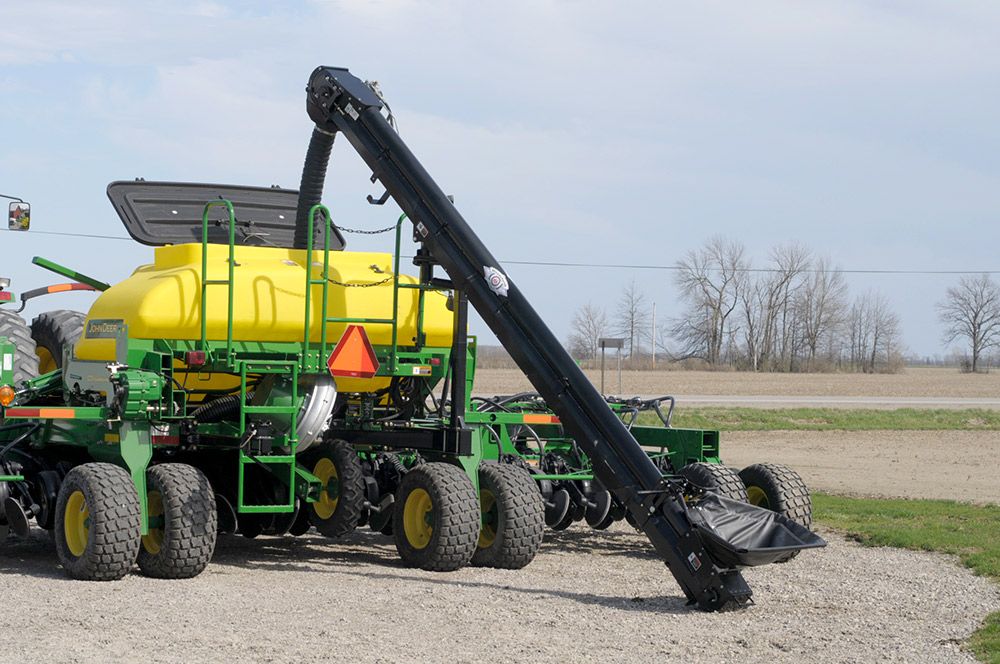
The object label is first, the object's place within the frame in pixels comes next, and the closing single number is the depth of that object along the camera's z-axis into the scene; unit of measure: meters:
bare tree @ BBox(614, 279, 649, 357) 95.82
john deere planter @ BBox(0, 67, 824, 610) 9.92
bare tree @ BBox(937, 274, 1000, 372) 106.94
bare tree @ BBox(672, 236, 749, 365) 89.38
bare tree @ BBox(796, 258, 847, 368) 95.31
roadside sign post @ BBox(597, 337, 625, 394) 27.42
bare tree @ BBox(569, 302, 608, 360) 88.14
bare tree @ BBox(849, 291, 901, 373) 107.06
